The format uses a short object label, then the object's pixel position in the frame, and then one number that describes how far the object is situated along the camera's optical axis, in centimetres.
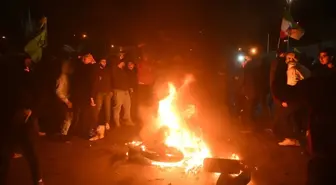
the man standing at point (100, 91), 901
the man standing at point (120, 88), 977
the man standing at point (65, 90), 851
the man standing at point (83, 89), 877
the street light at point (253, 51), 1151
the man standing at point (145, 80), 1048
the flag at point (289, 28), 992
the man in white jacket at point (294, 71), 849
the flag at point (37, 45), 841
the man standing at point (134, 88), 1017
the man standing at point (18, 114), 471
